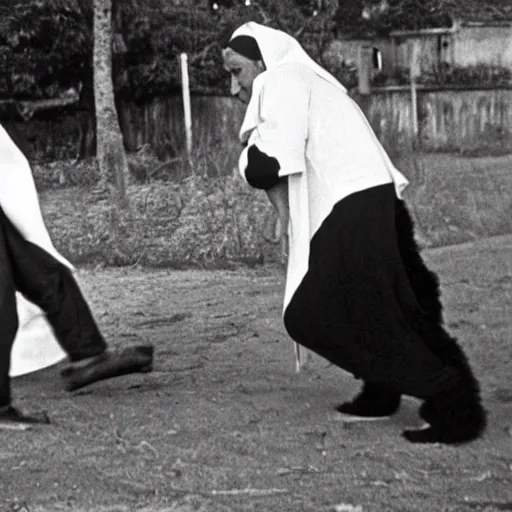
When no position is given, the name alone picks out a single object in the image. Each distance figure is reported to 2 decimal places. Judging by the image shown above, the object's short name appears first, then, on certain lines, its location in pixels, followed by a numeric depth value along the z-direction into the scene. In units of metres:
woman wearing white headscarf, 3.97
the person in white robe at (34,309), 4.38
